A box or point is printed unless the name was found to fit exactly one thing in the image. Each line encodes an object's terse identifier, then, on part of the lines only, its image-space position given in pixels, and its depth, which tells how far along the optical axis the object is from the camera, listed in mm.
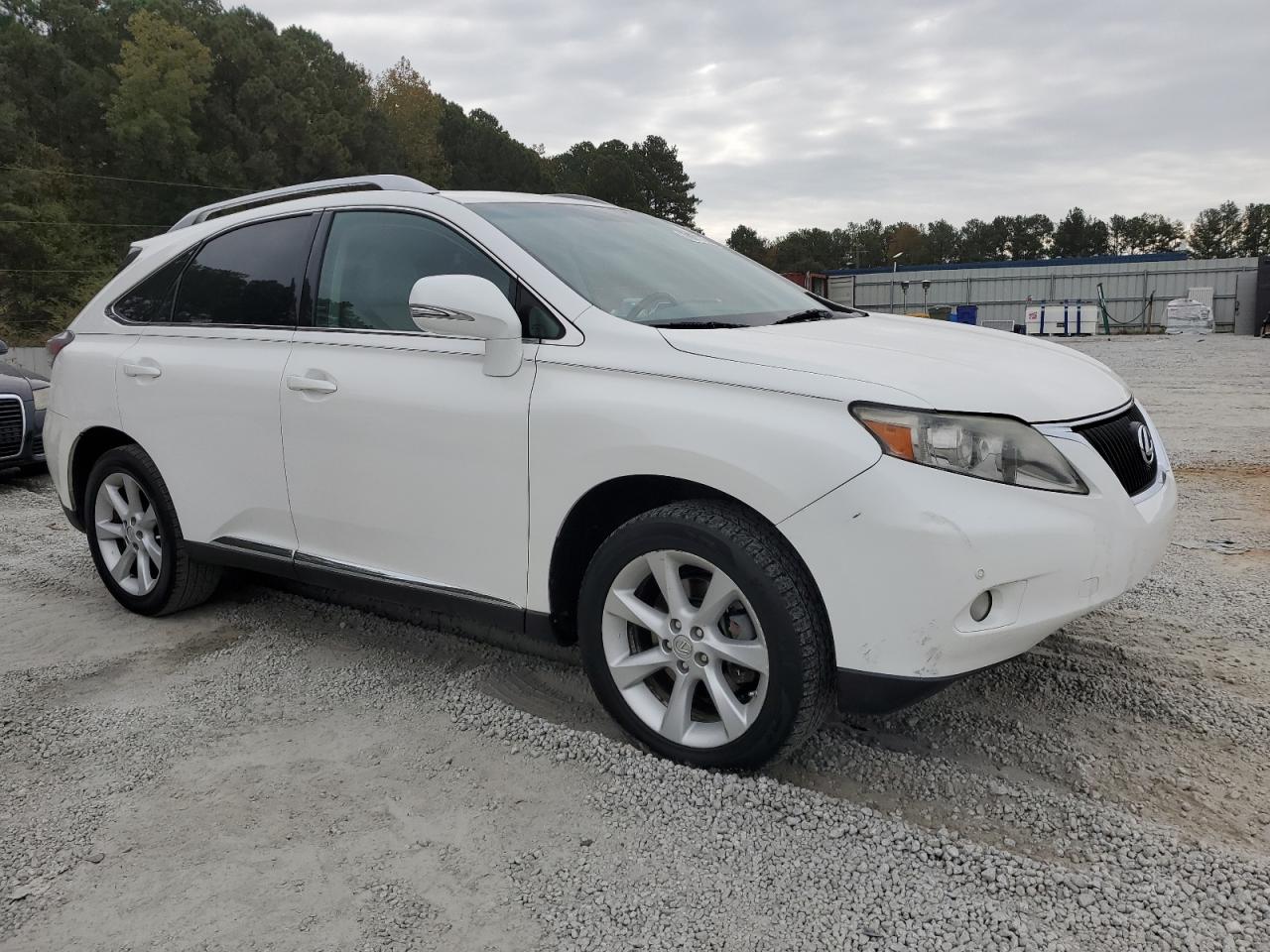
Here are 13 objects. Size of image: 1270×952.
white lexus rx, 2369
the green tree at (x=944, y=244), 111062
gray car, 7902
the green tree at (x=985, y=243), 110312
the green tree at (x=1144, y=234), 101500
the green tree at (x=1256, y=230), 96125
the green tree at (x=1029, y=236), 109375
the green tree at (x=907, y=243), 110812
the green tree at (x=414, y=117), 63719
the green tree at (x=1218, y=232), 98625
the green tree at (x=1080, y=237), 104000
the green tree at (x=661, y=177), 89938
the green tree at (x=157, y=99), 44000
